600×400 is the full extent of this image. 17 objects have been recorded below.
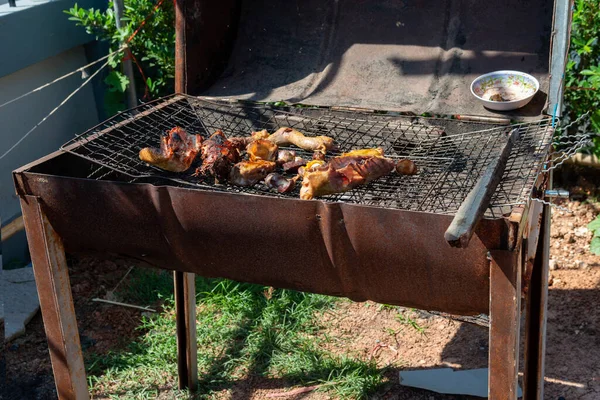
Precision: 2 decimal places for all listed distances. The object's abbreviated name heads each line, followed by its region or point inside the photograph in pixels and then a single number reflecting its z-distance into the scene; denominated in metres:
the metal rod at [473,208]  1.61
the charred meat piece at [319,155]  3.04
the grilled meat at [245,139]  3.14
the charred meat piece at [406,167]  2.79
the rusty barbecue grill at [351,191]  2.14
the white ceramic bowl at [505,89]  3.17
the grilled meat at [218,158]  2.87
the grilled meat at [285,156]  3.06
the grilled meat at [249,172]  2.86
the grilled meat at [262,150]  3.03
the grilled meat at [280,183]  2.78
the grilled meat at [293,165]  3.03
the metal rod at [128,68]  5.05
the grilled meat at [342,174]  2.61
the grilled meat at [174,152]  2.95
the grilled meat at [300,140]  3.14
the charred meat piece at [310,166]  2.79
